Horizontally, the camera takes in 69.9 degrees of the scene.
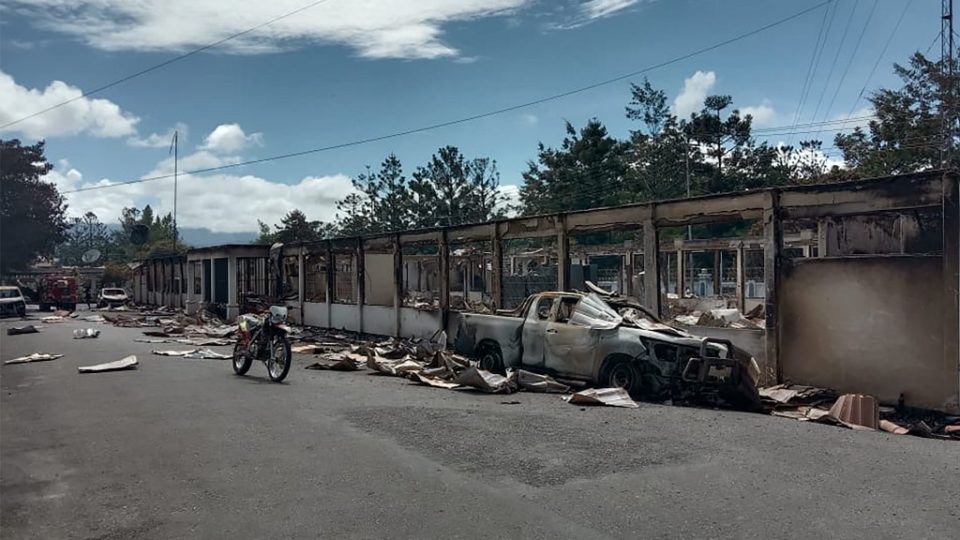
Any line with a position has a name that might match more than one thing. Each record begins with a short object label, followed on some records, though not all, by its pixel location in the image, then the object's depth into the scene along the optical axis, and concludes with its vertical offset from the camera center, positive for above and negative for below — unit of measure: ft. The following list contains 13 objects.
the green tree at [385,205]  186.39 +20.14
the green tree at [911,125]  101.35 +22.43
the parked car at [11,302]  117.91 -3.21
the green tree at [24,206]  182.91 +20.86
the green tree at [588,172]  149.38 +22.69
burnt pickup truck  32.30 -3.97
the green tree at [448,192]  179.93 +22.35
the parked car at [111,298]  155.29 -3.64
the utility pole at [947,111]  89.38 +22.92
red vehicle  141.79 -2.27
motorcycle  41.60 -4.01
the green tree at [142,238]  171.12 +16.53
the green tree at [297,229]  203.10 +14.97
